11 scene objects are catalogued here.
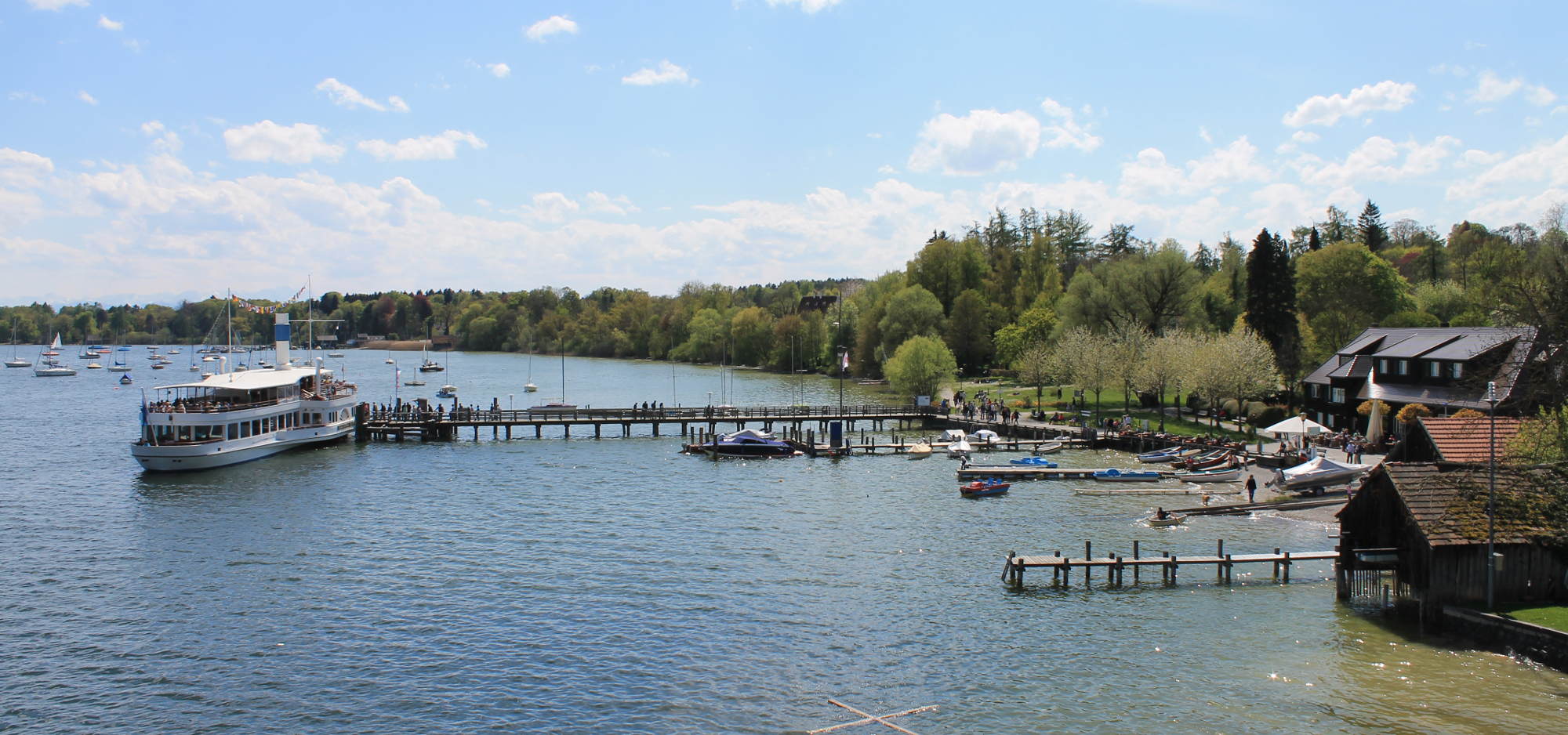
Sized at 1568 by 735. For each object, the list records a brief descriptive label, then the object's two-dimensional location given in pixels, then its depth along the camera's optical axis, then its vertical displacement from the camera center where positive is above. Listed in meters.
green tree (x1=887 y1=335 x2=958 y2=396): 95.25 -1.20
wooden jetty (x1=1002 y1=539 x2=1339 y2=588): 37.06 -7.36
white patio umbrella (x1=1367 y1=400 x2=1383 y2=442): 57.62 -3.60
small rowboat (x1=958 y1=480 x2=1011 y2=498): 55.31 -7.03
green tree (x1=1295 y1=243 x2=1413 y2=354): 98.38 +6.74
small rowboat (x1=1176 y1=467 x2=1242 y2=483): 57.09 -6.50
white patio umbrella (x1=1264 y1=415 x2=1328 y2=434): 57.22 -3.80
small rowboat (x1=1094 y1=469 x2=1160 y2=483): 58.97 -6.74
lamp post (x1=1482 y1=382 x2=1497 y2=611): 28.39 -4.10
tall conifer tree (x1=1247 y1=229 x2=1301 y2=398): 85.56 +4.83
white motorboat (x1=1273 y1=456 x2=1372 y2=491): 50.09 -5.58
